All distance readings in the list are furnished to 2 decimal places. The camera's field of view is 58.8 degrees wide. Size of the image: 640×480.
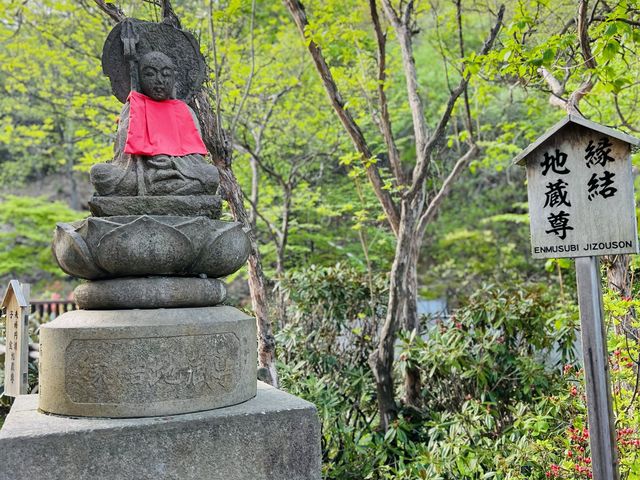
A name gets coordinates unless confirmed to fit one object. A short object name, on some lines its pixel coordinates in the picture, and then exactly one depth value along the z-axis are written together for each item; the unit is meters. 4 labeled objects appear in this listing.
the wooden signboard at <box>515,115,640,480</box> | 3.02
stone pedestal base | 2.53
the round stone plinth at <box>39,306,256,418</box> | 2.77
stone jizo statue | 3.15
